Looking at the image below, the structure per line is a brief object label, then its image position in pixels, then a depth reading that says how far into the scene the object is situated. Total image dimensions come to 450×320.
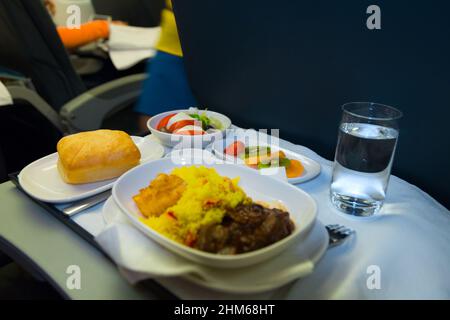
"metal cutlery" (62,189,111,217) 0.69
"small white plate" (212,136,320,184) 0.82
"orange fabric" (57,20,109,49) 1.97
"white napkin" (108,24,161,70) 1.93
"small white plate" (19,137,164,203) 0.72
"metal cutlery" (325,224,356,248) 0.61
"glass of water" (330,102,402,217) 0.70
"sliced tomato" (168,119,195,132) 1.01
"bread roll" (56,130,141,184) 0.75
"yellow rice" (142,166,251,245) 0.56
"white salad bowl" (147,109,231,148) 0.95
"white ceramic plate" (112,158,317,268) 0.48
